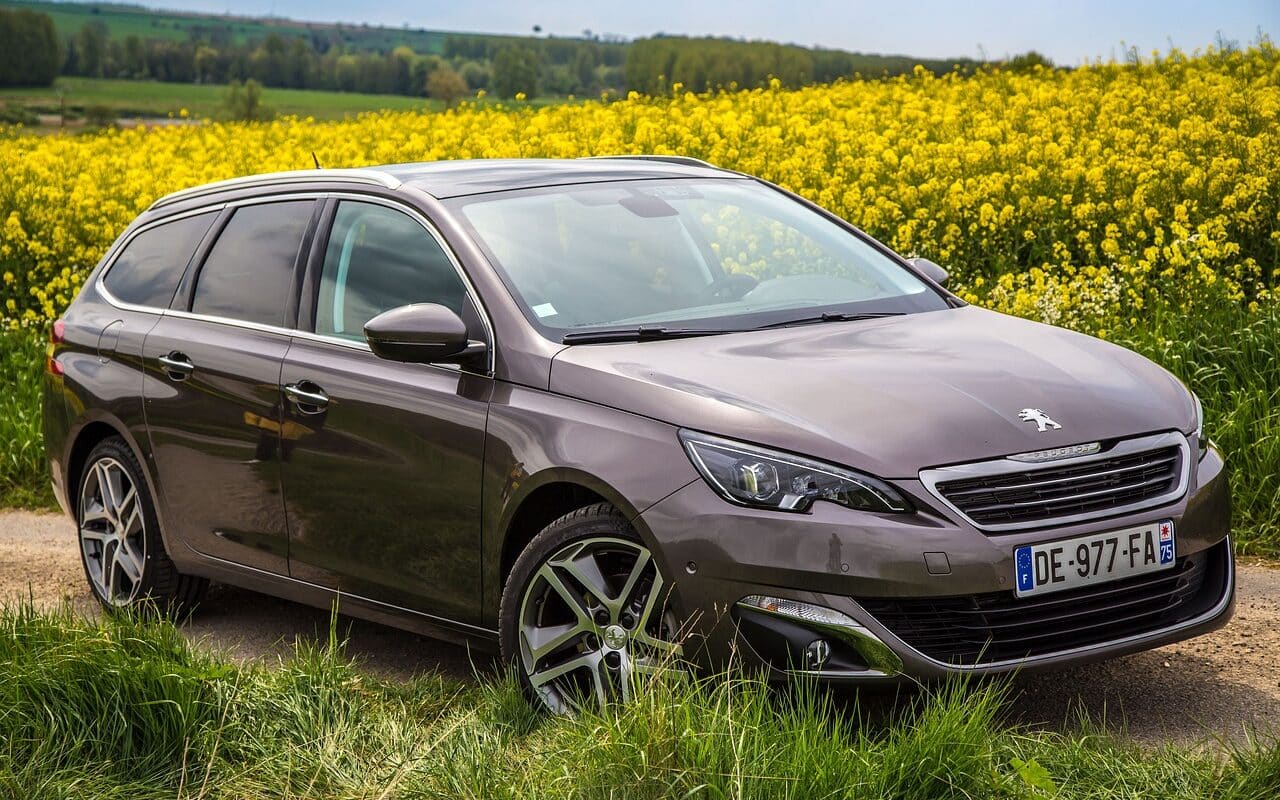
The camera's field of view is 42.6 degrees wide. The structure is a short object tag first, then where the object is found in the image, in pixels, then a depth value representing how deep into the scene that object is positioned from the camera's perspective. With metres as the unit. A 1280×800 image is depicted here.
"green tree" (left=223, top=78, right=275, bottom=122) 46.00
